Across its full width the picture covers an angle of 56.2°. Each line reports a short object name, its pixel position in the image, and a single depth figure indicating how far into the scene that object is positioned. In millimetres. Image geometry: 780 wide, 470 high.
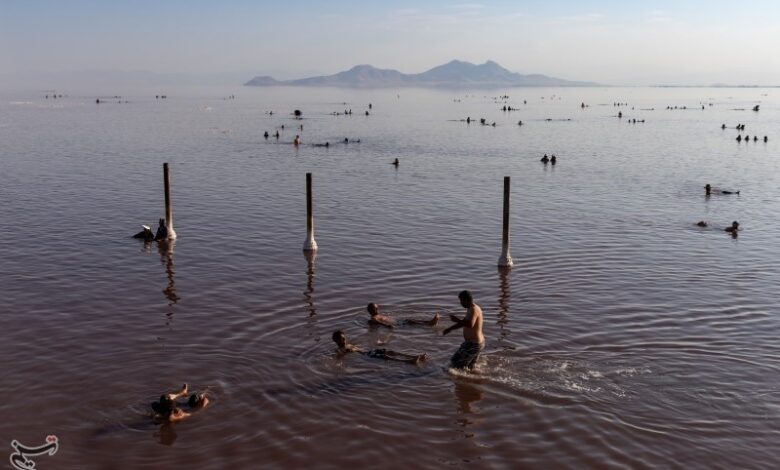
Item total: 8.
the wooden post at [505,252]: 27891
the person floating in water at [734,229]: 34344
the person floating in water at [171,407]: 15234
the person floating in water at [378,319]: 21175
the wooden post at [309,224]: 29734
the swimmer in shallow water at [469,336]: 17016
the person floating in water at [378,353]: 18691
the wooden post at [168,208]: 31516
